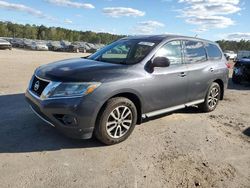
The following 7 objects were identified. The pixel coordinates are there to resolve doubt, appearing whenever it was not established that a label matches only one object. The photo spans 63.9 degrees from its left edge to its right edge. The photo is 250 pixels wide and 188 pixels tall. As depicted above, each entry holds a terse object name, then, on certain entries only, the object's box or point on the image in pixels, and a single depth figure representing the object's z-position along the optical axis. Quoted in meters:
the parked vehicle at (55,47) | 35.24
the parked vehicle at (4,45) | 25.18
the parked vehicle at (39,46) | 32.38
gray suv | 2.93
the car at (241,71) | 8.36
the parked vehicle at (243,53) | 29.92
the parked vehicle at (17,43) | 36.42
